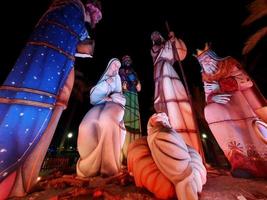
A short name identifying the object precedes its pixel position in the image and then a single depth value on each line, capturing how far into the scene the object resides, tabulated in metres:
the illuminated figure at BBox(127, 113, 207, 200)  2.62
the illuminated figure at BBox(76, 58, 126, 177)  4.46
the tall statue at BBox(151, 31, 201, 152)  5.86
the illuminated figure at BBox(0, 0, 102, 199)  3.10
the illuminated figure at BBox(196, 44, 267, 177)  4.32
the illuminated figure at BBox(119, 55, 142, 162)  6.80
